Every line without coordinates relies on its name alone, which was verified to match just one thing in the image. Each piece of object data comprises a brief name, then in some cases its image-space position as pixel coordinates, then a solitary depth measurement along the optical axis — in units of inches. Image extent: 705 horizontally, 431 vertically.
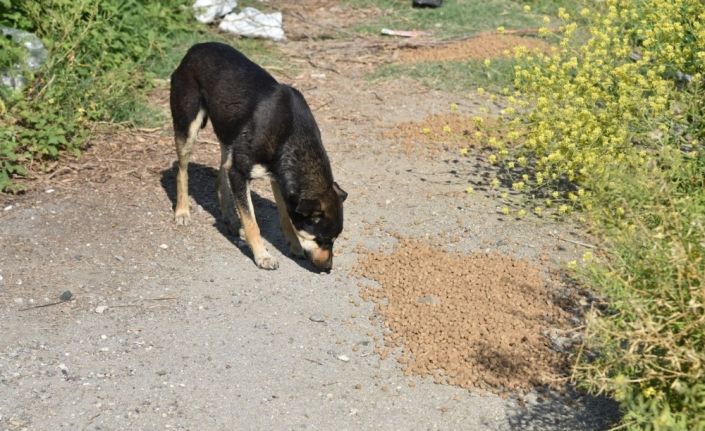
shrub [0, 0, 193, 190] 334.3
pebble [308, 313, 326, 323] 244.5
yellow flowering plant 150.7
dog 260.5
